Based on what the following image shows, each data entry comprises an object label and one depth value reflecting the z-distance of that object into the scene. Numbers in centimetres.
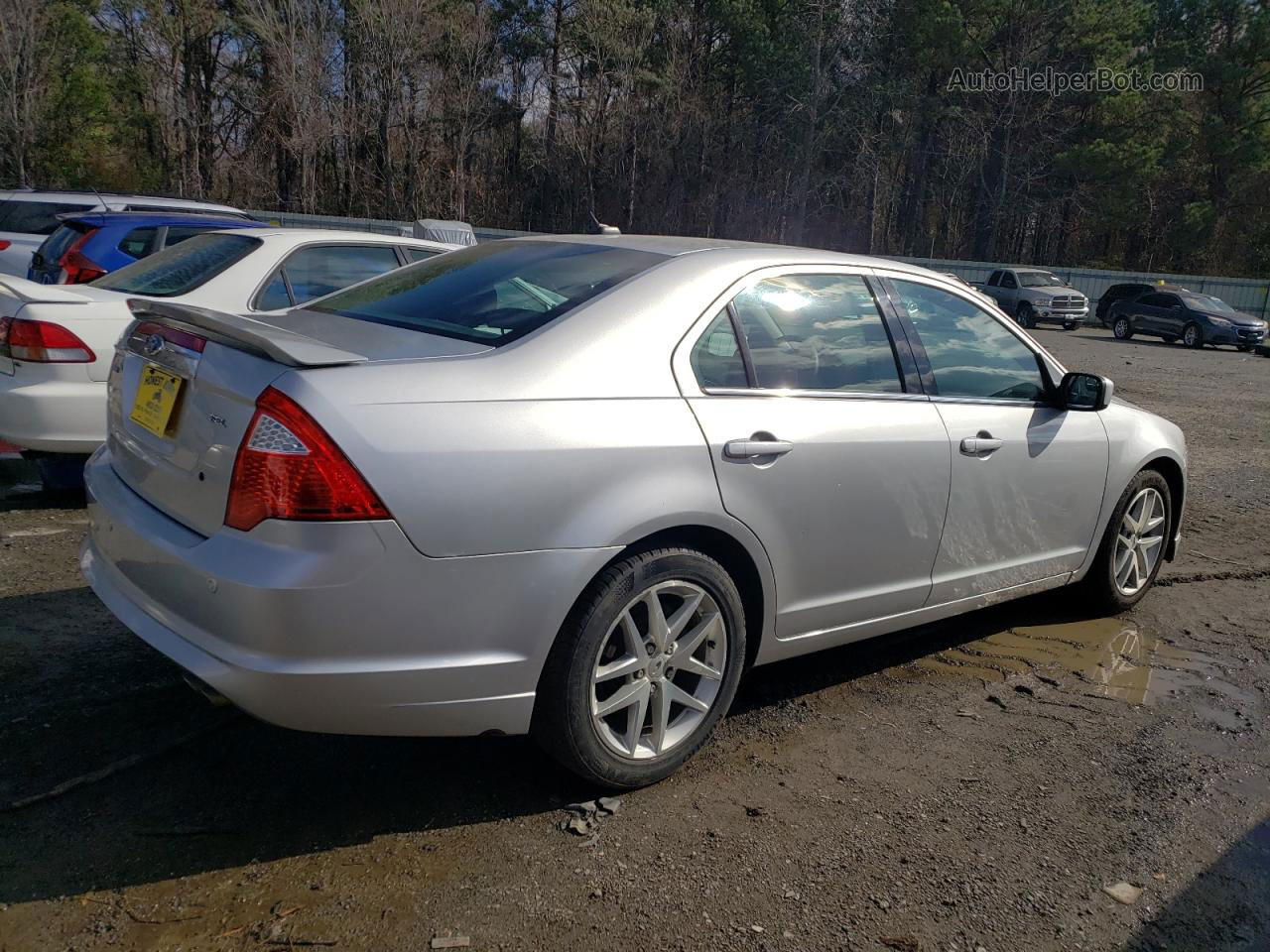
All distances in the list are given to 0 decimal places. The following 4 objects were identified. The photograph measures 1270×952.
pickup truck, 2984
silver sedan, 251
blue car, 715
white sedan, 538
